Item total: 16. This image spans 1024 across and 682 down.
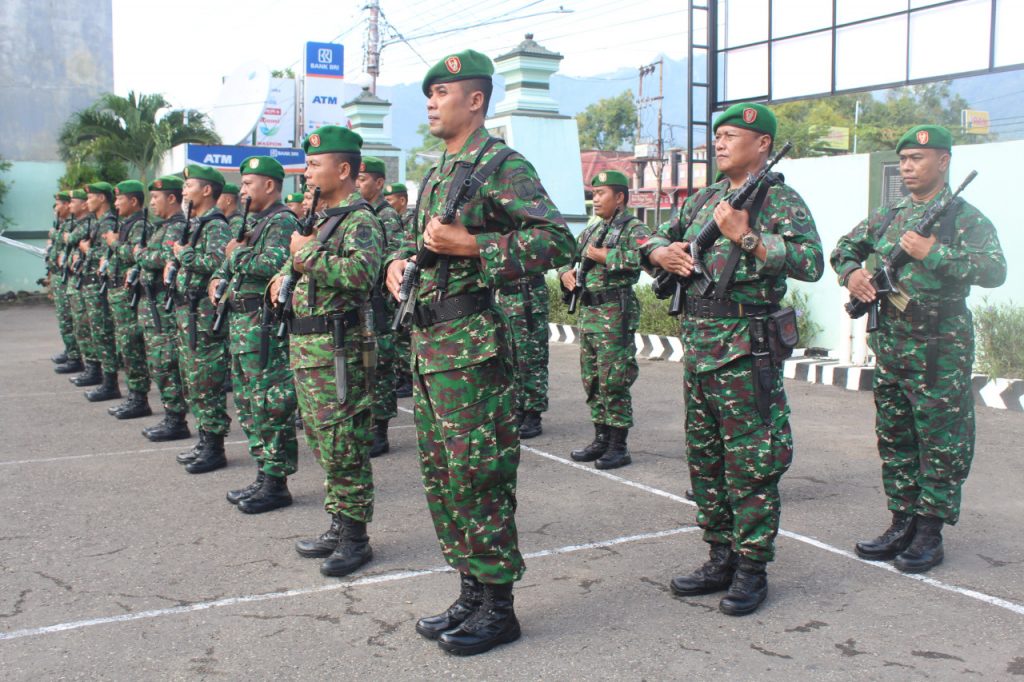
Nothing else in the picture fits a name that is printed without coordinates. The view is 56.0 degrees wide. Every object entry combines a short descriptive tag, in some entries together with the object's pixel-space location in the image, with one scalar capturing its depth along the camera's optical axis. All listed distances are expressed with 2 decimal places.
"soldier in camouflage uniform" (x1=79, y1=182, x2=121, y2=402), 9.50
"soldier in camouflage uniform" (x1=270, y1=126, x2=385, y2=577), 4.54
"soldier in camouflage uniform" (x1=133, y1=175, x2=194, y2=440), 7.20
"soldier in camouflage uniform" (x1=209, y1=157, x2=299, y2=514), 5.52
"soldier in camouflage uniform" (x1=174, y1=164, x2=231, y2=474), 6.31
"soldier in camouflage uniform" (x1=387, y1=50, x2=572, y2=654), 3.53
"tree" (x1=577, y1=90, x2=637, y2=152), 66.94
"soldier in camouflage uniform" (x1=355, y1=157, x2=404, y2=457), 6.54
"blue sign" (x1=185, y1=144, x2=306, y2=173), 20.50
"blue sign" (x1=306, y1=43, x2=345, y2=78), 28.84
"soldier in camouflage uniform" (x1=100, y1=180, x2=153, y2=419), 8.36
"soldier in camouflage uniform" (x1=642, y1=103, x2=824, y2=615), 3.90
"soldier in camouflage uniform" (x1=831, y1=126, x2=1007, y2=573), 4.43
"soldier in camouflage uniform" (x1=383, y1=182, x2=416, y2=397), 8.45
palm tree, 24.53
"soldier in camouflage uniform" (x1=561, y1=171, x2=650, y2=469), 6.62
